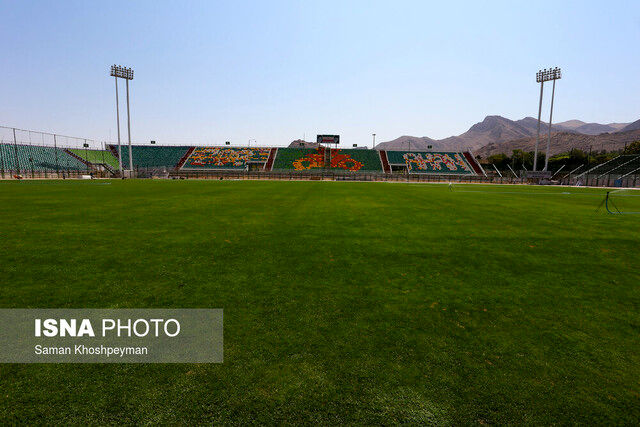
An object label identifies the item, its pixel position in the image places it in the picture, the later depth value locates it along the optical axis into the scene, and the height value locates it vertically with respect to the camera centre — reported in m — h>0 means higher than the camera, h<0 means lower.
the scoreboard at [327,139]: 75.94 +9.27
